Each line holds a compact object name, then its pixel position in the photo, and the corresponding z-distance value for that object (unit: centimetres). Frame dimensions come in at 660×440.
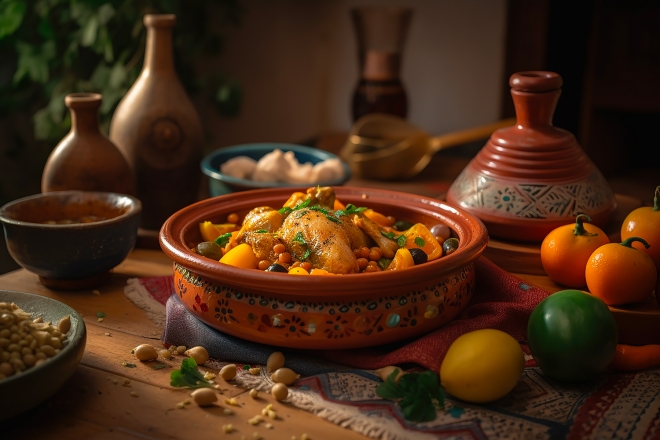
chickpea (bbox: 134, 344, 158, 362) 119
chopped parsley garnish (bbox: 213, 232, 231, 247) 132
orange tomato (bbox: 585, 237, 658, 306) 117
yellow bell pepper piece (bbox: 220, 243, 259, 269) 119
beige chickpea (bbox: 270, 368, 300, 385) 110
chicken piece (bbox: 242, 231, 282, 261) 124
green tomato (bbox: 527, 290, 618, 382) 106
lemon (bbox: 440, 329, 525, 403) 103
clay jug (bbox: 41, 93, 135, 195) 166
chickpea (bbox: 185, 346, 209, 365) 118
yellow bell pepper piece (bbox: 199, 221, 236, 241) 137
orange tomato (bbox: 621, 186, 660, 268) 128
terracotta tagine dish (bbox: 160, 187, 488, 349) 107
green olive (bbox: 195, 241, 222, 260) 126
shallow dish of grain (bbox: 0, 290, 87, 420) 93
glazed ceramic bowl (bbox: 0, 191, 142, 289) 138
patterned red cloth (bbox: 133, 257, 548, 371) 113
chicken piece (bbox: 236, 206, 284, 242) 132
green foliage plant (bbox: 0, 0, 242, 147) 216
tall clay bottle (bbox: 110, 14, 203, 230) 181
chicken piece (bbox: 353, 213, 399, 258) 130
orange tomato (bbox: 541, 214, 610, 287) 129
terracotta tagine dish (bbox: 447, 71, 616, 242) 143
